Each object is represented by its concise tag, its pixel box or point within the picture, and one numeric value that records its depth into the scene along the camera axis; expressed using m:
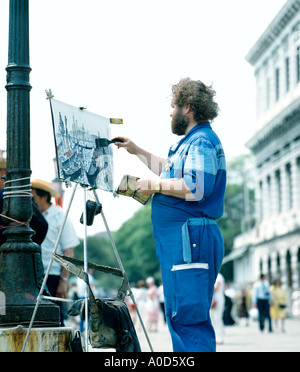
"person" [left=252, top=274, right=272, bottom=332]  25.45
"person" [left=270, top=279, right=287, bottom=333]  26.60
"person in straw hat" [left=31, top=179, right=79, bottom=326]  8.49
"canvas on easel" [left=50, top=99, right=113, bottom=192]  6.10
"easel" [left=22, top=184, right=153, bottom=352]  5.70
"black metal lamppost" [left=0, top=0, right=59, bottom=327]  6.38
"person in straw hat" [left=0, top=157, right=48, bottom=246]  7.75
